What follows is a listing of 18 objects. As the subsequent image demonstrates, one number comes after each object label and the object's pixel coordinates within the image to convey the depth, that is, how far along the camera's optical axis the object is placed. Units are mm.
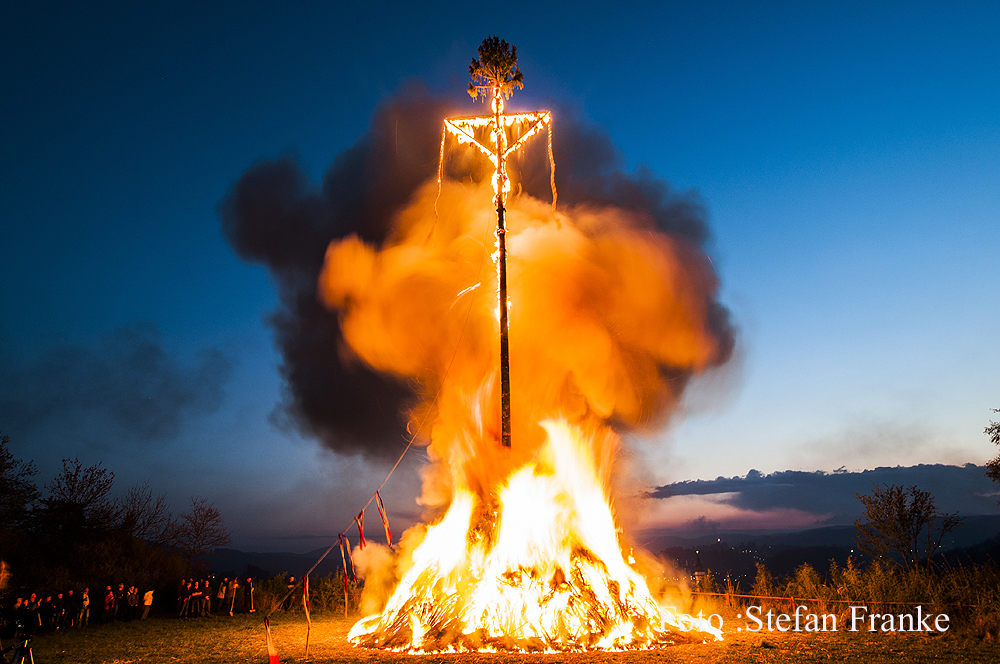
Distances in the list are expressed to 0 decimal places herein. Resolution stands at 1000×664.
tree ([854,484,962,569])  26719
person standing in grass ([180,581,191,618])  21723
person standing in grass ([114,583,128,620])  20575
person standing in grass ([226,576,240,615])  22562
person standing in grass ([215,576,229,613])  22641
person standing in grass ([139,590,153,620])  20594
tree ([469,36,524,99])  15016
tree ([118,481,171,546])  29766
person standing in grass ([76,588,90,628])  19156
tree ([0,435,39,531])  26891
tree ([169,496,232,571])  34000
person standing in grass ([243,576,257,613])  23469
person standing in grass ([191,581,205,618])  21750
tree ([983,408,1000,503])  22656
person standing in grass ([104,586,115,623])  19870
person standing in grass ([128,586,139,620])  20531
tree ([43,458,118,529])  27984
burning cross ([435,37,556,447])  15008
